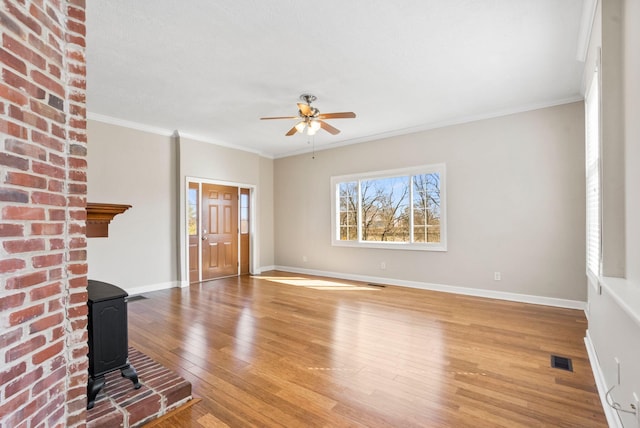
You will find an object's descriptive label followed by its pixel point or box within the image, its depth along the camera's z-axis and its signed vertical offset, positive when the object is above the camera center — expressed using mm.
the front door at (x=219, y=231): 5988 -328
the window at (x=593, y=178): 2412 +300
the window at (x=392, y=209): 5219 +84
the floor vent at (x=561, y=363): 2484 -1222
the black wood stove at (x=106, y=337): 1882 -765
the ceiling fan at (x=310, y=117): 3656 +1169
